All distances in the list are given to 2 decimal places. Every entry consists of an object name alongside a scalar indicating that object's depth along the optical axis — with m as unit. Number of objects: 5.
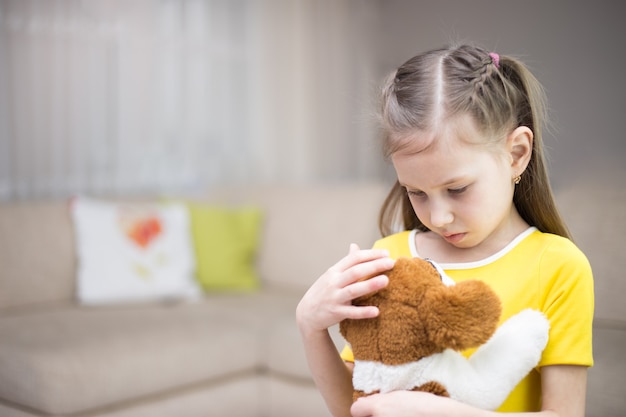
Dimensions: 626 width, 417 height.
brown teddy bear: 0.75
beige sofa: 1.28
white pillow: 2.44
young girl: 0.80
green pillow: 2.67
